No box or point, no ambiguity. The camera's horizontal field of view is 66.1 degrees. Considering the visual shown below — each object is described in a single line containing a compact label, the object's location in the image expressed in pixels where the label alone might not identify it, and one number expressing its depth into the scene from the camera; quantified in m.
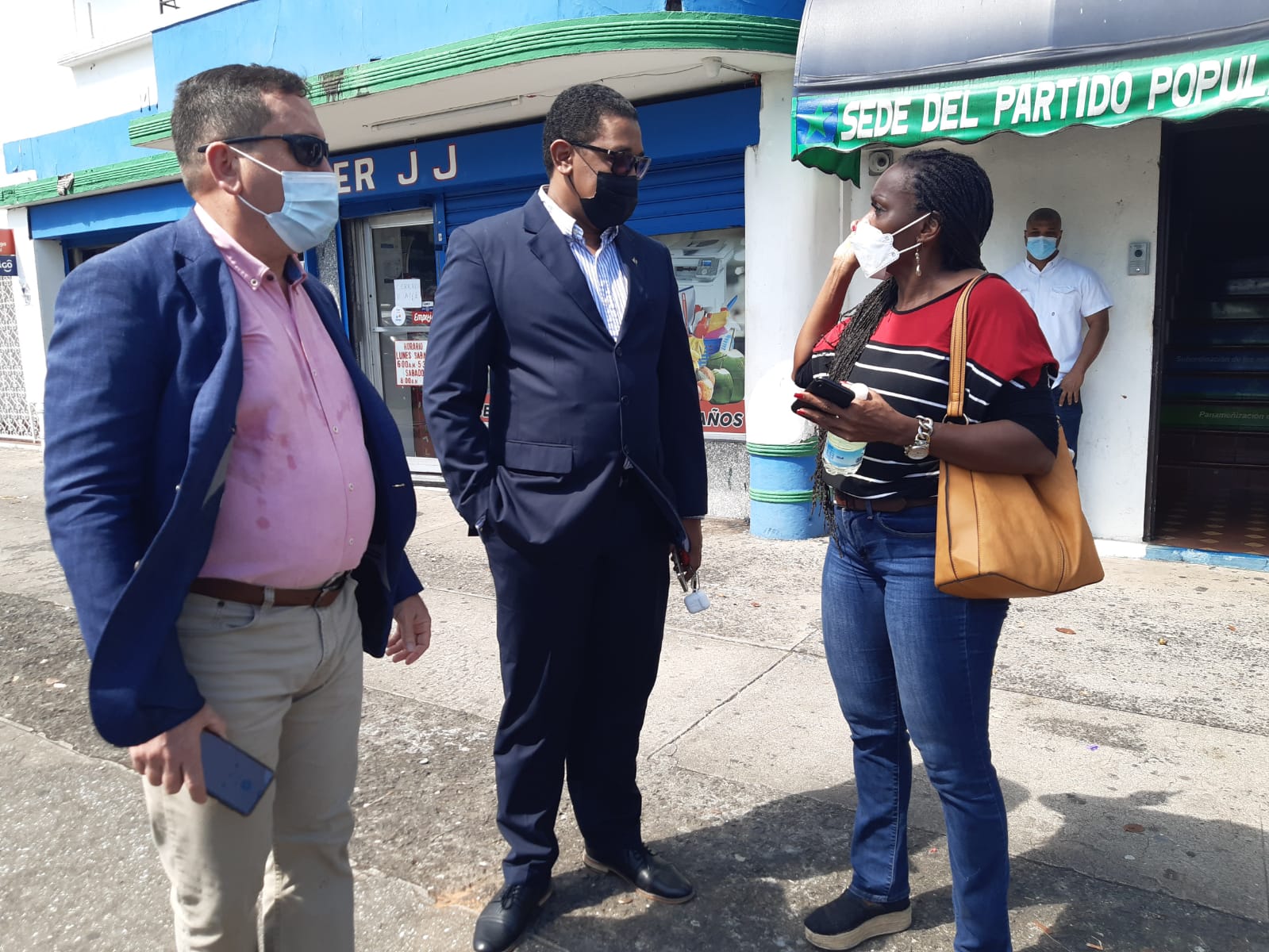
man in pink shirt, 1.61
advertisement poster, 7.28
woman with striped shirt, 2.16
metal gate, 13.18
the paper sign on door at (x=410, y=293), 9.16
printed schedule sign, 9.18
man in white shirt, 5.83
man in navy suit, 2.53
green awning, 4.54
